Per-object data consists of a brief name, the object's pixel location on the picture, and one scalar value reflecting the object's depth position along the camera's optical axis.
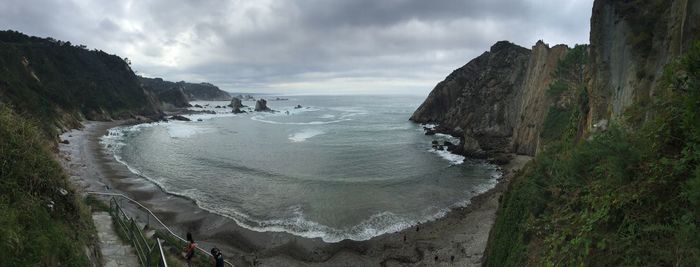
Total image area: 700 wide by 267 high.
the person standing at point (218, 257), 10.65
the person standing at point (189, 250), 11.18
